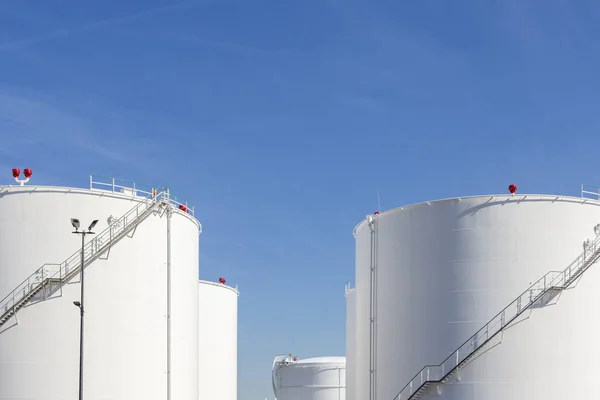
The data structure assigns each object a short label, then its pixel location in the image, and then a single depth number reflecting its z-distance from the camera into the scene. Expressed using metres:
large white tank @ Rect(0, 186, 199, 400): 36.09
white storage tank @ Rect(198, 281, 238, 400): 58.34
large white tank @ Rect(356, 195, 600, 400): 39.28
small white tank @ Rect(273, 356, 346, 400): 65.06
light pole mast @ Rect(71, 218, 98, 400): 32.19
